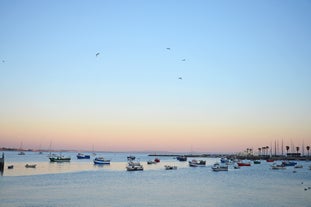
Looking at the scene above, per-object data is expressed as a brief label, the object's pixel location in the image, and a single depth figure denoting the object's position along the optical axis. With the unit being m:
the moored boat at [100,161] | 118.09
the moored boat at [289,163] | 116.64
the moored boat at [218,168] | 89.56
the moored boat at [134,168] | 88.31
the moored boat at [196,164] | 115.66
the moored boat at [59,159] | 123.31
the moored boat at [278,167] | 99.22
